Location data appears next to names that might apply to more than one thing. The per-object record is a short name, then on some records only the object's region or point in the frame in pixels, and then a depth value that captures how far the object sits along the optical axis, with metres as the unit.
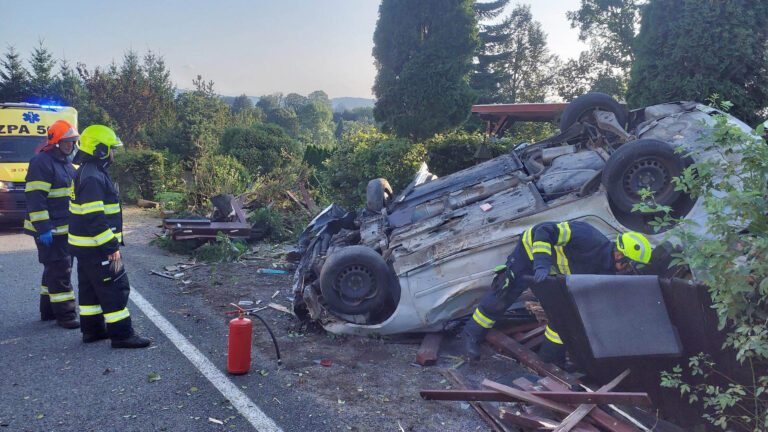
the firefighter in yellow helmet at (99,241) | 4.43
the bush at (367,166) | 9.82
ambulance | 10.29
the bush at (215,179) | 11.54
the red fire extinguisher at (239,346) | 4.02
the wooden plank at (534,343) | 4.75
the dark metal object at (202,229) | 8.67
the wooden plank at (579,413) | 3.14
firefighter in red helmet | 5.10
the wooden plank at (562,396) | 3.20
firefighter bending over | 4.03
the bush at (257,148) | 16.84
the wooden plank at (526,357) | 4.00
